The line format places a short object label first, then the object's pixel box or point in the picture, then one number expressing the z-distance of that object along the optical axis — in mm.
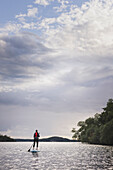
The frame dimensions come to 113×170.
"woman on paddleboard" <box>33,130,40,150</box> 49388
